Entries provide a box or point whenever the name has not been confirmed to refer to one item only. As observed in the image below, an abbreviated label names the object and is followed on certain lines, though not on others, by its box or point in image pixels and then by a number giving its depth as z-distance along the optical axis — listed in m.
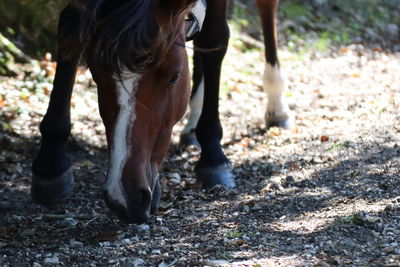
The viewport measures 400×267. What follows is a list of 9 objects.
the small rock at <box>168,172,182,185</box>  9.82
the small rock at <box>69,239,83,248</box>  7.26
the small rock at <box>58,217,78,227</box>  8.07
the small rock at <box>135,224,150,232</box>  7.63
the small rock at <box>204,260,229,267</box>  6.34
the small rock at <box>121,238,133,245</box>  7.20
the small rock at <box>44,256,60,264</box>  6.75
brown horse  6.41
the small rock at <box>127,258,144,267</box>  6.52
